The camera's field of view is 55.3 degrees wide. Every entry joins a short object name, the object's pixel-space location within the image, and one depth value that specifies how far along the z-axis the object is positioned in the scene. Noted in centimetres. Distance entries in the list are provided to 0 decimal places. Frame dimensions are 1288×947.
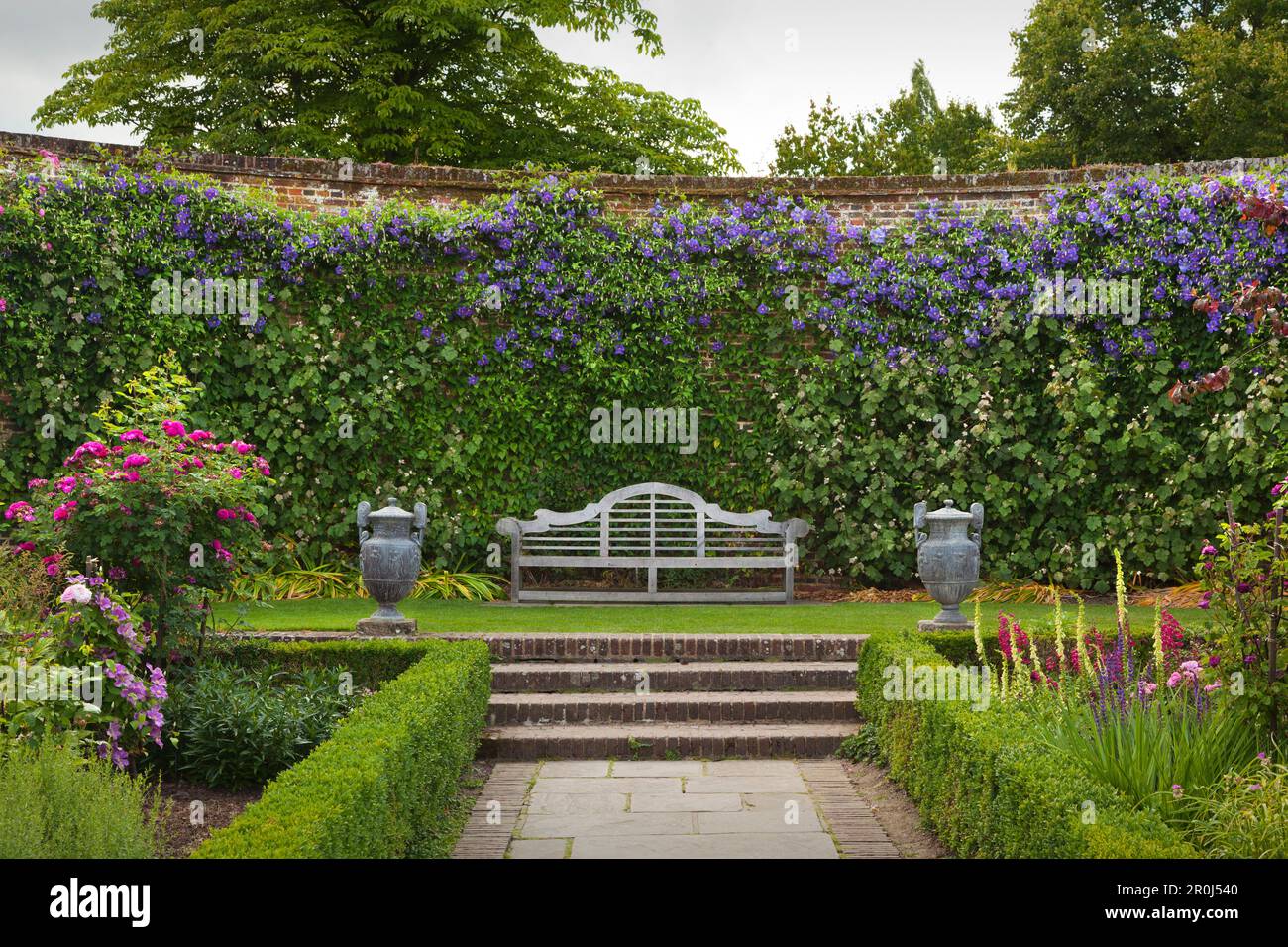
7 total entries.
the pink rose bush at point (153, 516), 642
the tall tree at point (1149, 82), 2120
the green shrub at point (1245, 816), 387
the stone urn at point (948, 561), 803
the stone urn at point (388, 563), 805
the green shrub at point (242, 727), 570
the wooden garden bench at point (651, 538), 1023
